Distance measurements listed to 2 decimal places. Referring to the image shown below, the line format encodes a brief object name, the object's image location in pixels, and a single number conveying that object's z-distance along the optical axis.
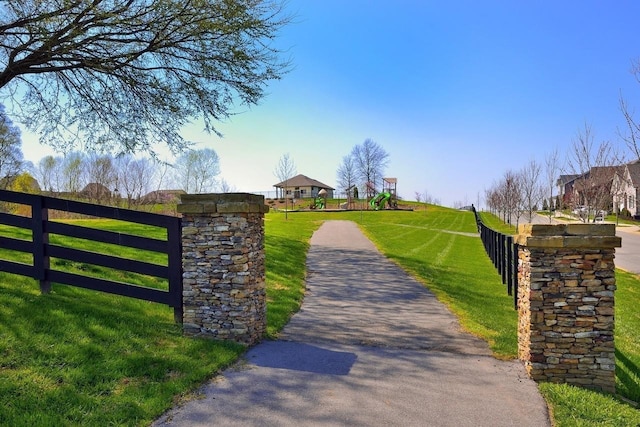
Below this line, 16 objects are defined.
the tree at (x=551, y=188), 25.78
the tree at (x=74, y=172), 41.06
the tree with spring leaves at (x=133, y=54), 7.38
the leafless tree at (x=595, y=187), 19.42
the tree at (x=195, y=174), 38.42
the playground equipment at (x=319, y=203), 57.69
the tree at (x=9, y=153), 25.38
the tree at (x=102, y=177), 33.83
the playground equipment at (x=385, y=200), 54.38
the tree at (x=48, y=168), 46.44
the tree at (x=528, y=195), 30.05
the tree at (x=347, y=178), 70.88
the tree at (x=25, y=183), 38.81
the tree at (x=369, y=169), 72.56
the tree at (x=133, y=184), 34.56
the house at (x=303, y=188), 80.24
